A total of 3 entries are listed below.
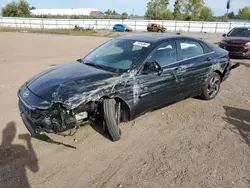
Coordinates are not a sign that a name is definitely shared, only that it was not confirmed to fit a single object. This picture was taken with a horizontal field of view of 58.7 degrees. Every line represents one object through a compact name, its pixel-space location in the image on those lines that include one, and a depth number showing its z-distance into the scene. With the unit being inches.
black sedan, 122.6
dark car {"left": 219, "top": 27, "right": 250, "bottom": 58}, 398.3
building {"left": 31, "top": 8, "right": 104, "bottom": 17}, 3225.9
